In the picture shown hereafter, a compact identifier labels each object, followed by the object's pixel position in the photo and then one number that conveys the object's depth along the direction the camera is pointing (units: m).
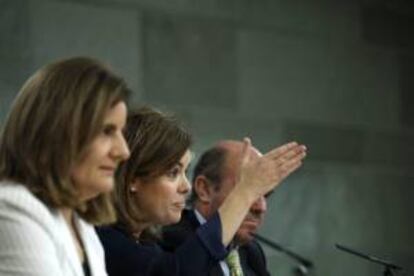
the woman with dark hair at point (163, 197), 4.31
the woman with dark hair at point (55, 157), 3.25
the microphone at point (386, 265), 5.01
